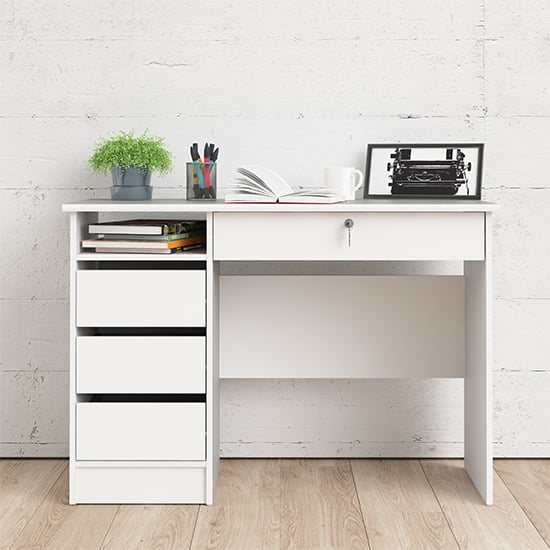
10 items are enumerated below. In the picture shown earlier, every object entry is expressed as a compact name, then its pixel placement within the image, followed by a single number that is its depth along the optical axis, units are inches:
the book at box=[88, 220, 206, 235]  101.1
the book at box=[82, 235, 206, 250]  101.2
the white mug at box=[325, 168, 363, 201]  109.9
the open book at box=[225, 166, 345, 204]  101.7
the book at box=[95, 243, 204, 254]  101.7
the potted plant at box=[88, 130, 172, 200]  111.7
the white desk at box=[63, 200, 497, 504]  100.0
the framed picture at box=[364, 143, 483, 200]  116.6
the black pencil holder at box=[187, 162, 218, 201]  112.1
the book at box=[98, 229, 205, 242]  101.6
